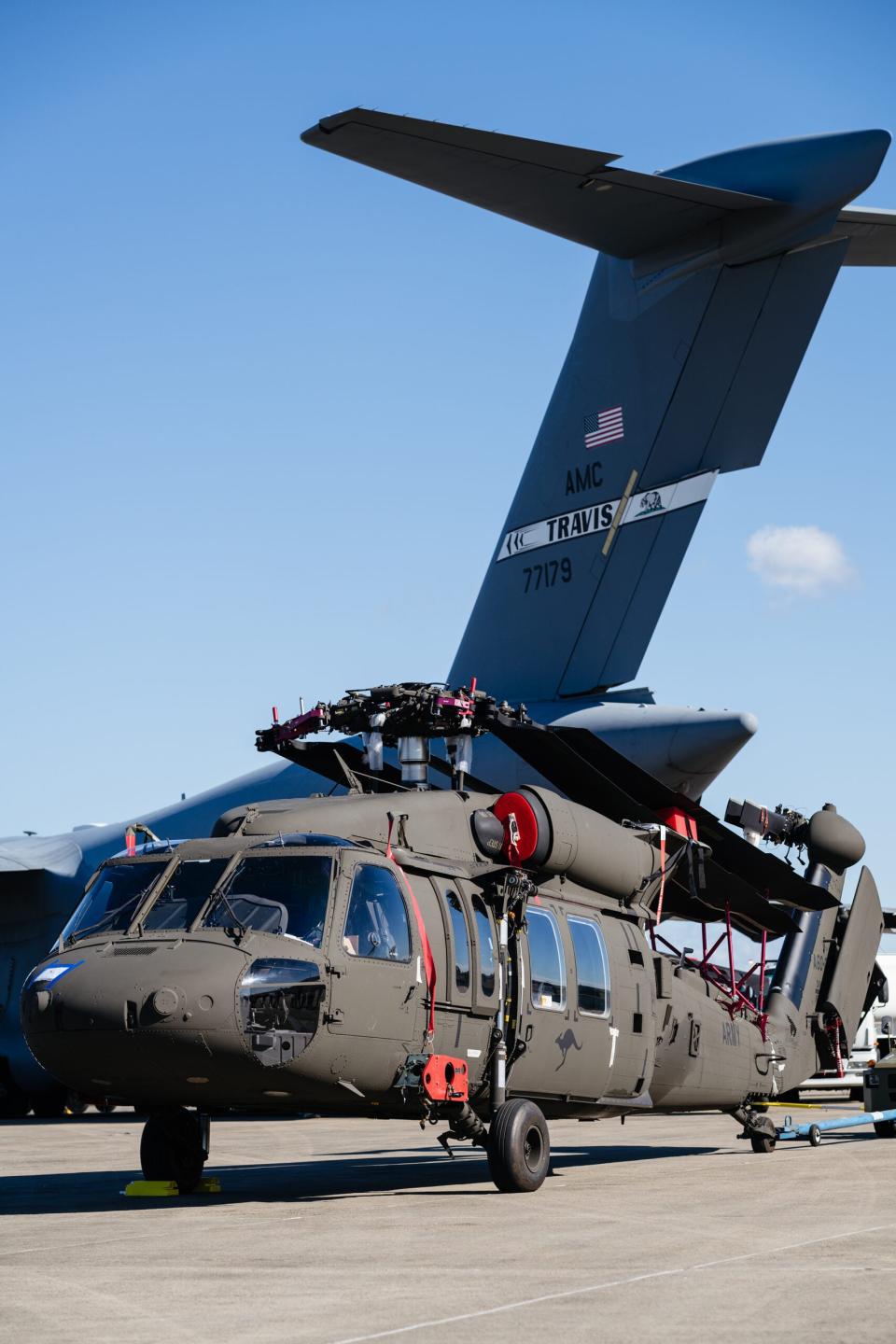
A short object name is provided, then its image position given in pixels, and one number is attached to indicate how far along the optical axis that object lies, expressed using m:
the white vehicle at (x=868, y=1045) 20.22
